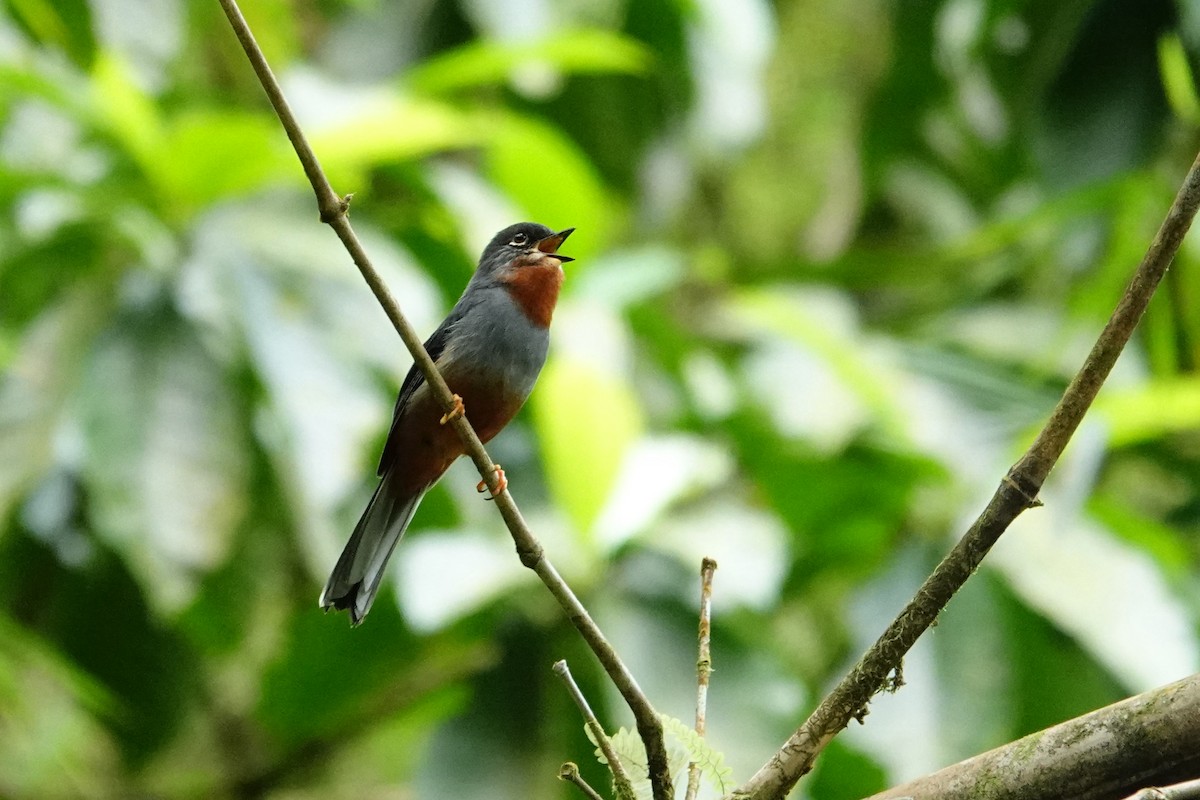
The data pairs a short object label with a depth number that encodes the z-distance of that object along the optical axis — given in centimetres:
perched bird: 617
